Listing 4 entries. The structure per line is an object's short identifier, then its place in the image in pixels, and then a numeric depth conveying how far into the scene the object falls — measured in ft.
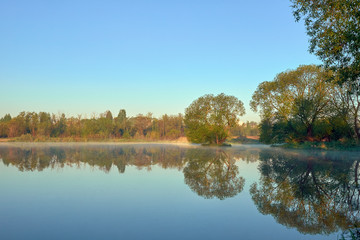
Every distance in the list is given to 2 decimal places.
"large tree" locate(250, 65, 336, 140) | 118.62
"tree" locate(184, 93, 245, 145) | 153.17
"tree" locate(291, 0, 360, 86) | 34.27
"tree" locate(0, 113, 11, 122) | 328.08
